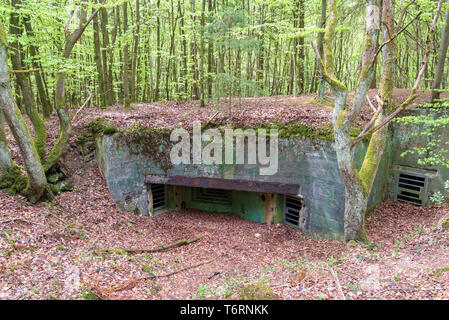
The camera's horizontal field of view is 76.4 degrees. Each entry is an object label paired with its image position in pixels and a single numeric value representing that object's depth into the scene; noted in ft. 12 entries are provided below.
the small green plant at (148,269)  19.36
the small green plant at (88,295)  14.22
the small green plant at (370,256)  18.82
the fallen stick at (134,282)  16.22
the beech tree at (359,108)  19.01
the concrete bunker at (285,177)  26.35
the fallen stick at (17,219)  19.14
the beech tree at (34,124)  19.69
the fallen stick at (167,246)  22.23
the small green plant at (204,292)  16.02
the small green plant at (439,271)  14.30
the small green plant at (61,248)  18.78
